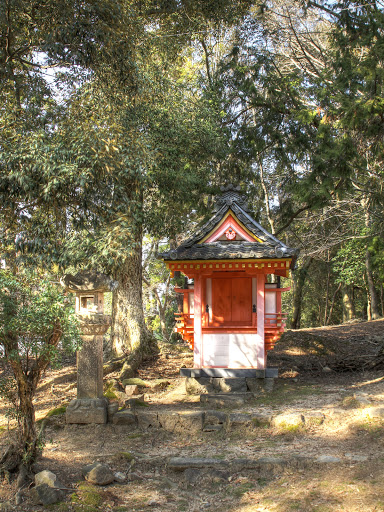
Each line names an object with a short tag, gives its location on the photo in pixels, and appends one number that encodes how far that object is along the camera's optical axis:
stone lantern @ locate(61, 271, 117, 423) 8.21
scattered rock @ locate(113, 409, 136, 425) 8.29
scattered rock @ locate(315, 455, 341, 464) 6.13
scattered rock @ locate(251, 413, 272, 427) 8.12
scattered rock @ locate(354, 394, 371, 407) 8.26
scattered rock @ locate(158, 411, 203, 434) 8.27
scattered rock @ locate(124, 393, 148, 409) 9.05
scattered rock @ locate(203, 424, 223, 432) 8.17
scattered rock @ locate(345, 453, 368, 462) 6.18
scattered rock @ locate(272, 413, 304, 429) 7.84
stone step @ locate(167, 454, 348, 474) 6.14
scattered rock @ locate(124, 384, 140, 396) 10.13
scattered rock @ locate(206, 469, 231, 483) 6.01
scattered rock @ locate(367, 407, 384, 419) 7.56
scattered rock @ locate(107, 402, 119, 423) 8.36
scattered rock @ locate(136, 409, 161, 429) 8.41
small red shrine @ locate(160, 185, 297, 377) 10.02
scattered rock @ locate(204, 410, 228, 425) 8.40
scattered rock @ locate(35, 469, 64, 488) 5.21
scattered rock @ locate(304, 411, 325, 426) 7.86
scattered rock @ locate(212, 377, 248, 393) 10.20
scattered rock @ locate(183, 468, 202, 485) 6.07
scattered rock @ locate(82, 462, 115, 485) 5.63
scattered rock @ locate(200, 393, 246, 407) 9.52
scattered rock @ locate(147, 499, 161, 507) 5.31
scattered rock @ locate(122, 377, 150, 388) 10.59
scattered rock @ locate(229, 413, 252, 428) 8.12
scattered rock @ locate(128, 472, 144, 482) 5.96
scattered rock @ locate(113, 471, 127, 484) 5.88
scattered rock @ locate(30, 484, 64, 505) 4.93
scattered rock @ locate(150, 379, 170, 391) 10.66
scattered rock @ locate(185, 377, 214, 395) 10.29
